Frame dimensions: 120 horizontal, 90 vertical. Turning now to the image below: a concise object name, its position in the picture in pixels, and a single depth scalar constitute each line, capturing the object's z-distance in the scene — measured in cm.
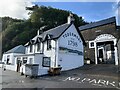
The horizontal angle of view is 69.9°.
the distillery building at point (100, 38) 1579
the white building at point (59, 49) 1308
